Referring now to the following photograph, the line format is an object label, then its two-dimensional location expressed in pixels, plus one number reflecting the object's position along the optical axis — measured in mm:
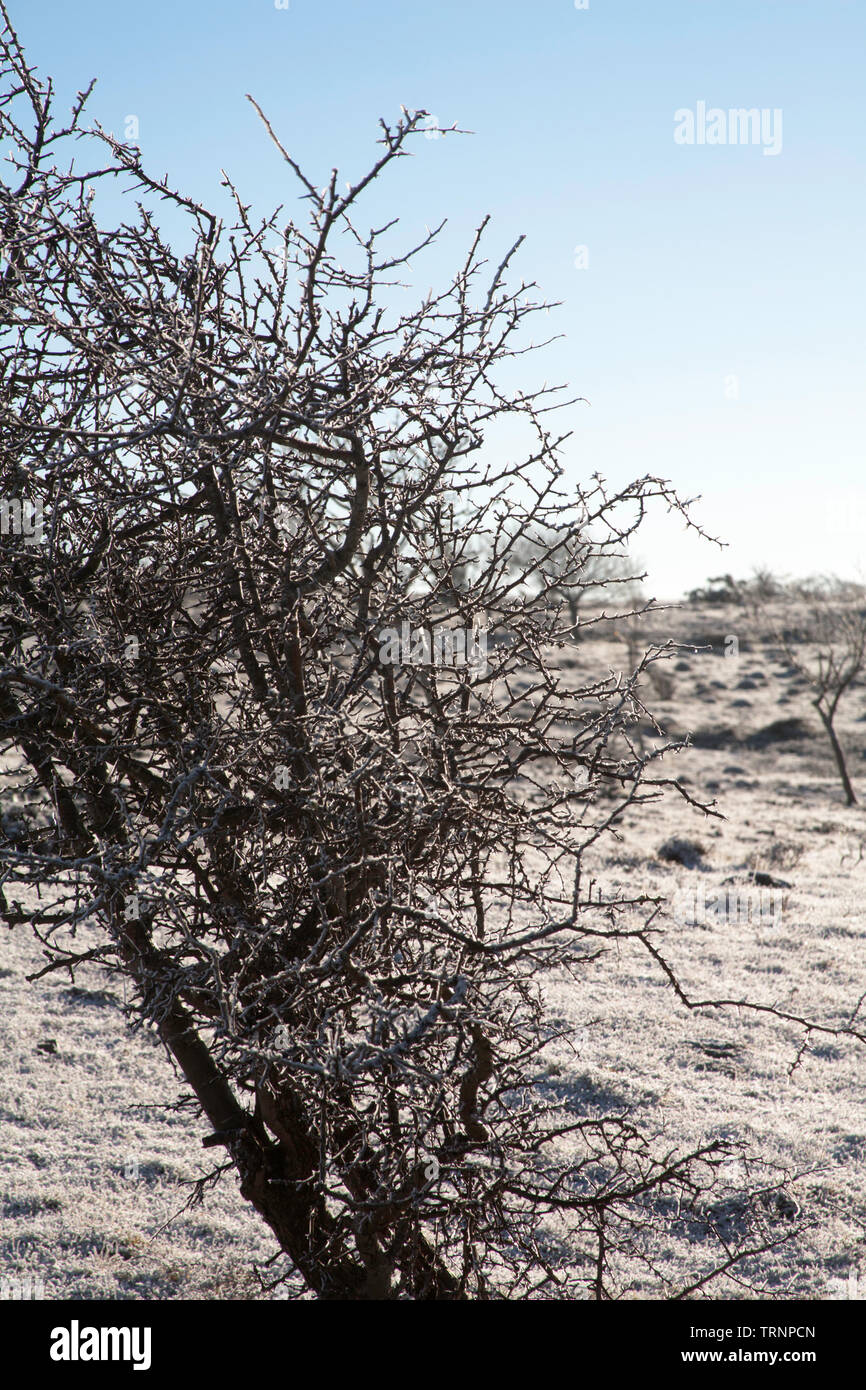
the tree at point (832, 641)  20944
